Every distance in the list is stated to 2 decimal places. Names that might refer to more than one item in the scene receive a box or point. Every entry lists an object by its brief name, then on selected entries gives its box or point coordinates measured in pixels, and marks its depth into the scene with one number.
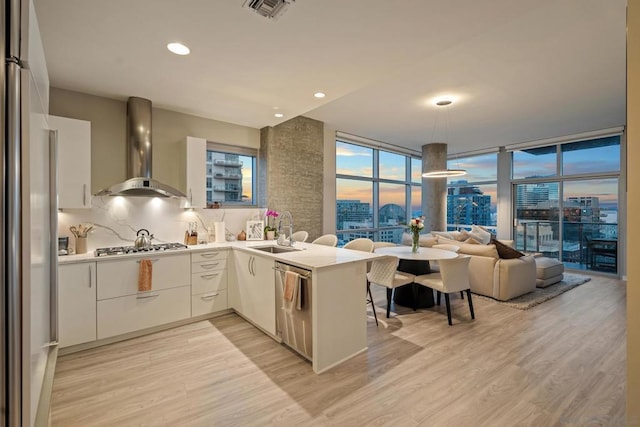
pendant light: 4.34
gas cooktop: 3.10
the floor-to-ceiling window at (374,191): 6.34
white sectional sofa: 4.19
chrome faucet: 3.58
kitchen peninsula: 2.51
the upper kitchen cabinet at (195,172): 3.82
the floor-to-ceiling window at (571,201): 5.98
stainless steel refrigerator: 0.85
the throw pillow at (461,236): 6.18
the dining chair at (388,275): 3.37
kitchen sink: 3.53
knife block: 3.90
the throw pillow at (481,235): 6.48
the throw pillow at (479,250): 4.36
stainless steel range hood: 3.45
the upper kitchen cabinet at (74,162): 2.95
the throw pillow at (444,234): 6.24
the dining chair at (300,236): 4.38
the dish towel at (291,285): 2.51
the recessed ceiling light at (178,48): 2.38
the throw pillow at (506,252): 4.39
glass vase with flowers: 4.05
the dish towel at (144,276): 3.07
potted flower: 4.35
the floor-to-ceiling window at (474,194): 7.78
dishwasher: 2.50
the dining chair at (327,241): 3.94
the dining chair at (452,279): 3.39
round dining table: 3.90
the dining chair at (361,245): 3.54
